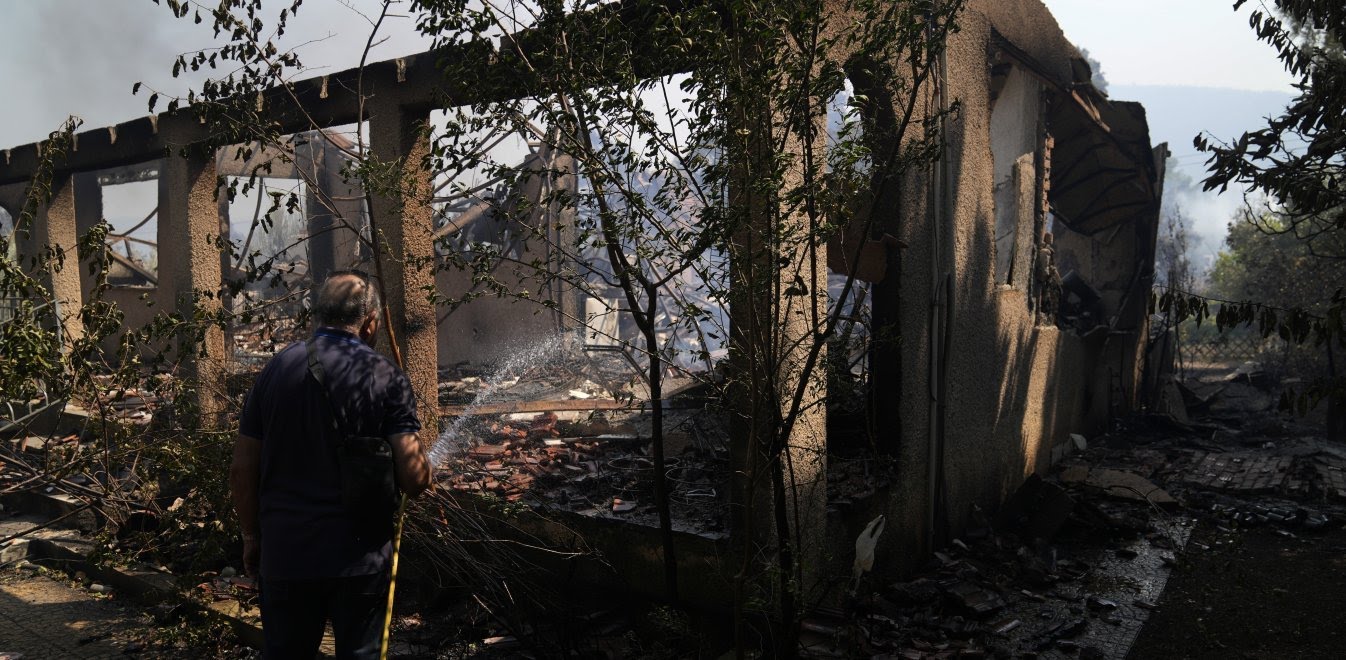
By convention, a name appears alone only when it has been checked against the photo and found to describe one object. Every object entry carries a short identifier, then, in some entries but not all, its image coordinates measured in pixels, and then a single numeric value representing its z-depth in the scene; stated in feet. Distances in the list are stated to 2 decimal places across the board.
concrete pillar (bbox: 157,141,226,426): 25.18
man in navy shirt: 10.11
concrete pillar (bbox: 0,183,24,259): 41.32
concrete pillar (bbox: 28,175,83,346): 32.12
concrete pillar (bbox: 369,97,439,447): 19.81
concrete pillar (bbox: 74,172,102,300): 49.47
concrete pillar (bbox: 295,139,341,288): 53.06
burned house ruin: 17.63
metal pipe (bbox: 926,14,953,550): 19.95
